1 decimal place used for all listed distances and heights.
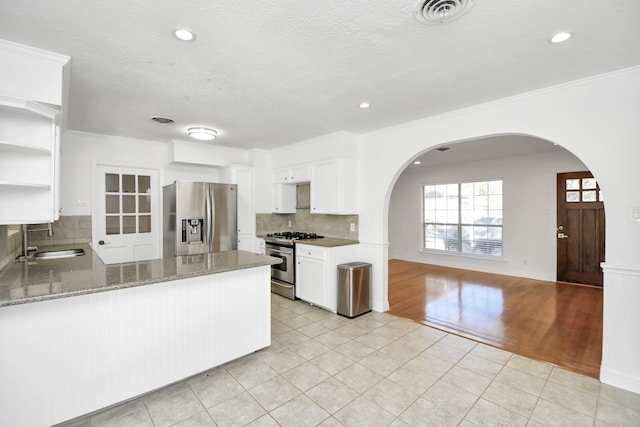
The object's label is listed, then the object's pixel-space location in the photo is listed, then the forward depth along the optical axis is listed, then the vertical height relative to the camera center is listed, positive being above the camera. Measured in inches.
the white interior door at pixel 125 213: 166.1 +1.5
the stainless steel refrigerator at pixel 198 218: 165.3 -1.5
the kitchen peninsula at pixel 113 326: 68.8 -31.0
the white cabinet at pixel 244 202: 197.6 +8.8
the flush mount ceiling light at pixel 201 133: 152.6 +43.0
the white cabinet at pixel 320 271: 155.7 -30.9
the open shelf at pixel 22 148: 74.3 +17.9
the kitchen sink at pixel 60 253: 128.2 -16.6
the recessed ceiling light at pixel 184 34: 70.6 +44.0
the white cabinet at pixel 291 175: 185.4 +26.5
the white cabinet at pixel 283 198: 208.4 +12.1
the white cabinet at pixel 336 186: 162.4 +15.9
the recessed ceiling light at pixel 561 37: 72.1 +43.9
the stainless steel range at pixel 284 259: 175.0 -26.5
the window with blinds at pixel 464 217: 250.7 -2.6
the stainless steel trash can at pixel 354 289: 147.4 -37.7
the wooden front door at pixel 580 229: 204.1 -10.9
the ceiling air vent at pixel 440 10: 61.3 +43.8
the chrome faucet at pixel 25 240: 113.5 -9.6
